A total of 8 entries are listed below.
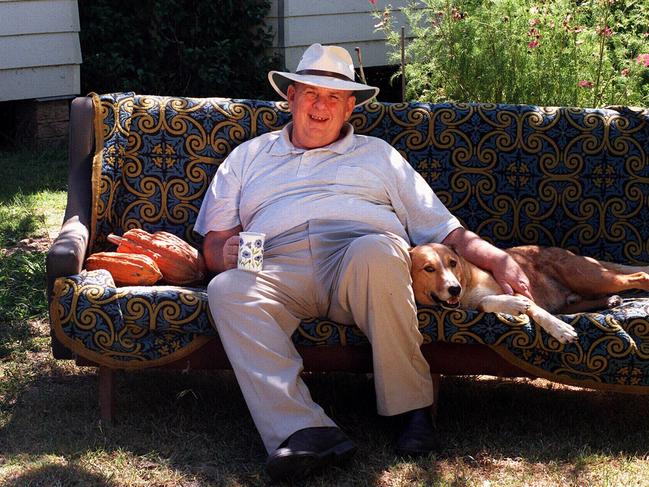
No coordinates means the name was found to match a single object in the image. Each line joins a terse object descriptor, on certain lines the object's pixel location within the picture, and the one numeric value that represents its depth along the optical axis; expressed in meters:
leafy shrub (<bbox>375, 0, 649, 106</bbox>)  7.02
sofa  5.04
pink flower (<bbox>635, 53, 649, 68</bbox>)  6.56
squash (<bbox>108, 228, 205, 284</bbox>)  4.65
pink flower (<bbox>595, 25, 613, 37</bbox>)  6.78
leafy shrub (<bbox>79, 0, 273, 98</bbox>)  9.05
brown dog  4.26
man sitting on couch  3.96
